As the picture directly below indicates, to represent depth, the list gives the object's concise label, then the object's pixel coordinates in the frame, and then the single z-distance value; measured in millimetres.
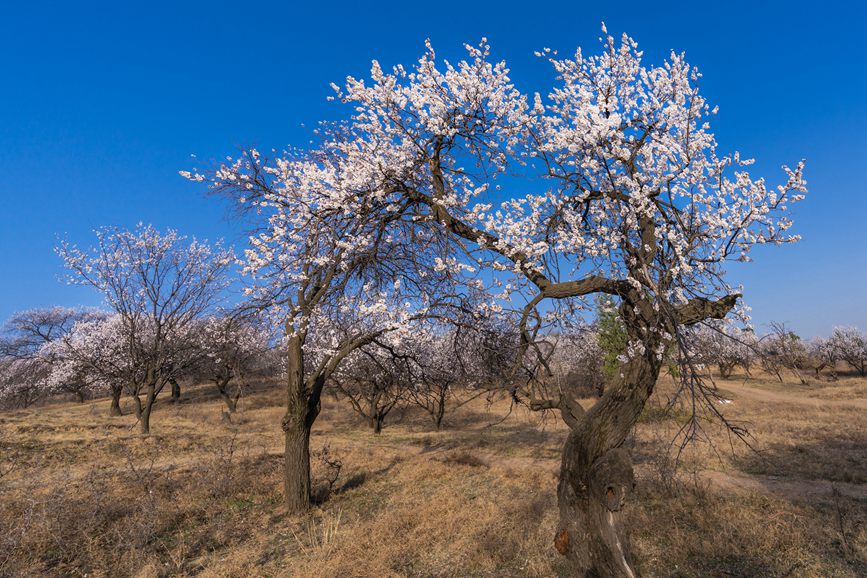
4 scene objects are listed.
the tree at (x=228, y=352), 10352
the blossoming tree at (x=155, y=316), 20328
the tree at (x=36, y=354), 39188
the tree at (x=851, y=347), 51031
